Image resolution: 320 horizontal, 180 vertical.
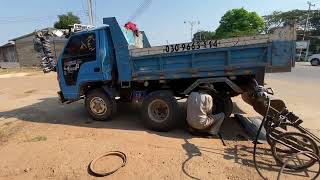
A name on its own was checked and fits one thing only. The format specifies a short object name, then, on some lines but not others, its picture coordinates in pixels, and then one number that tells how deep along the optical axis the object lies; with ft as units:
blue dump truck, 11.11
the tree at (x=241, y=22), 110.18
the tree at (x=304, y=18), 116.19
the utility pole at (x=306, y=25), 105.66
